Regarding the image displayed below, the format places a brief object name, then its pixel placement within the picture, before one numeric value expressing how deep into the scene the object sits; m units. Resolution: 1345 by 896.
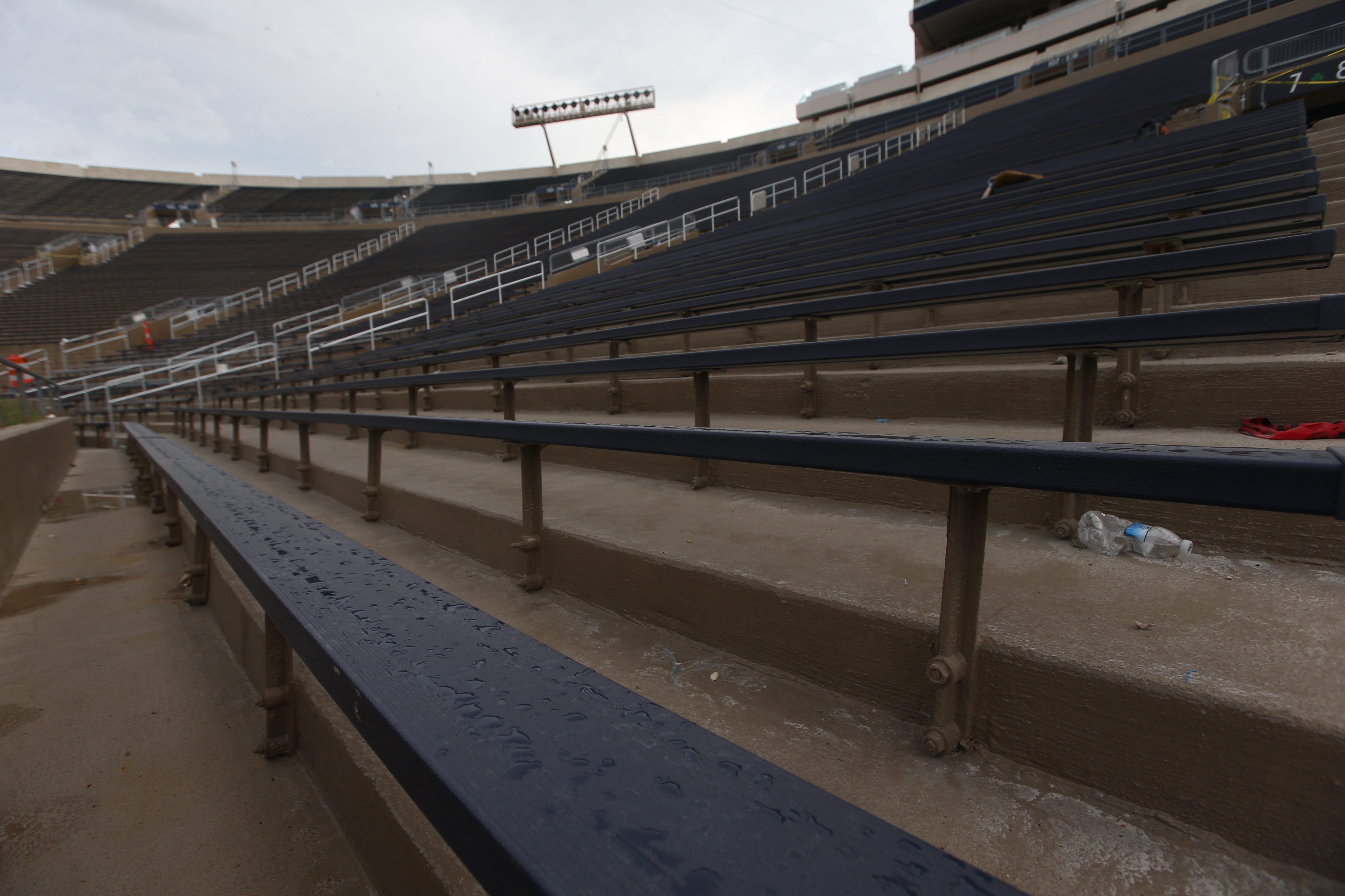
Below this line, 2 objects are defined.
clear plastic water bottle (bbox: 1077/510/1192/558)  1.08
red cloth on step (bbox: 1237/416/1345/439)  1.29
